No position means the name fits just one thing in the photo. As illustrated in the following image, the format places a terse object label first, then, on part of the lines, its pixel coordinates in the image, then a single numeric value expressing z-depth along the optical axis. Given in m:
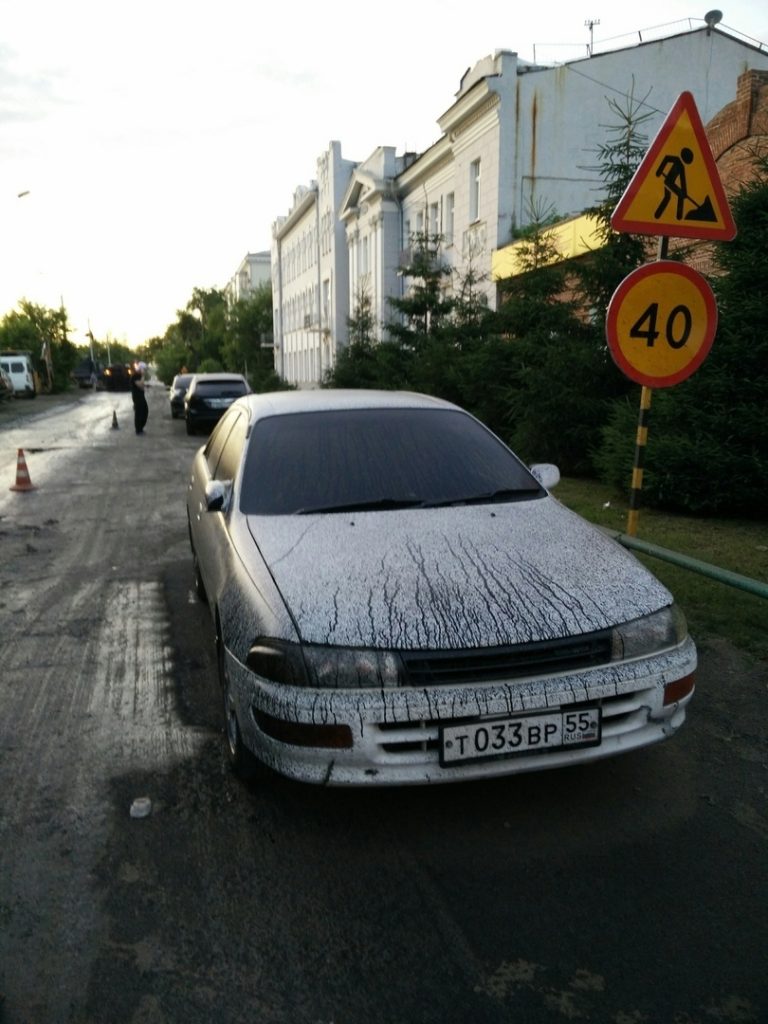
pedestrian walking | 22.45
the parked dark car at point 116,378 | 67.50
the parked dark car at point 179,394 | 28.86
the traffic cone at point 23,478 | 12.00
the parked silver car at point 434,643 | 2.79
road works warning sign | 4.89
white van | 46.81
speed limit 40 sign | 4.95
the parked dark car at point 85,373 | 74.22
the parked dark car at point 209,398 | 21.77
